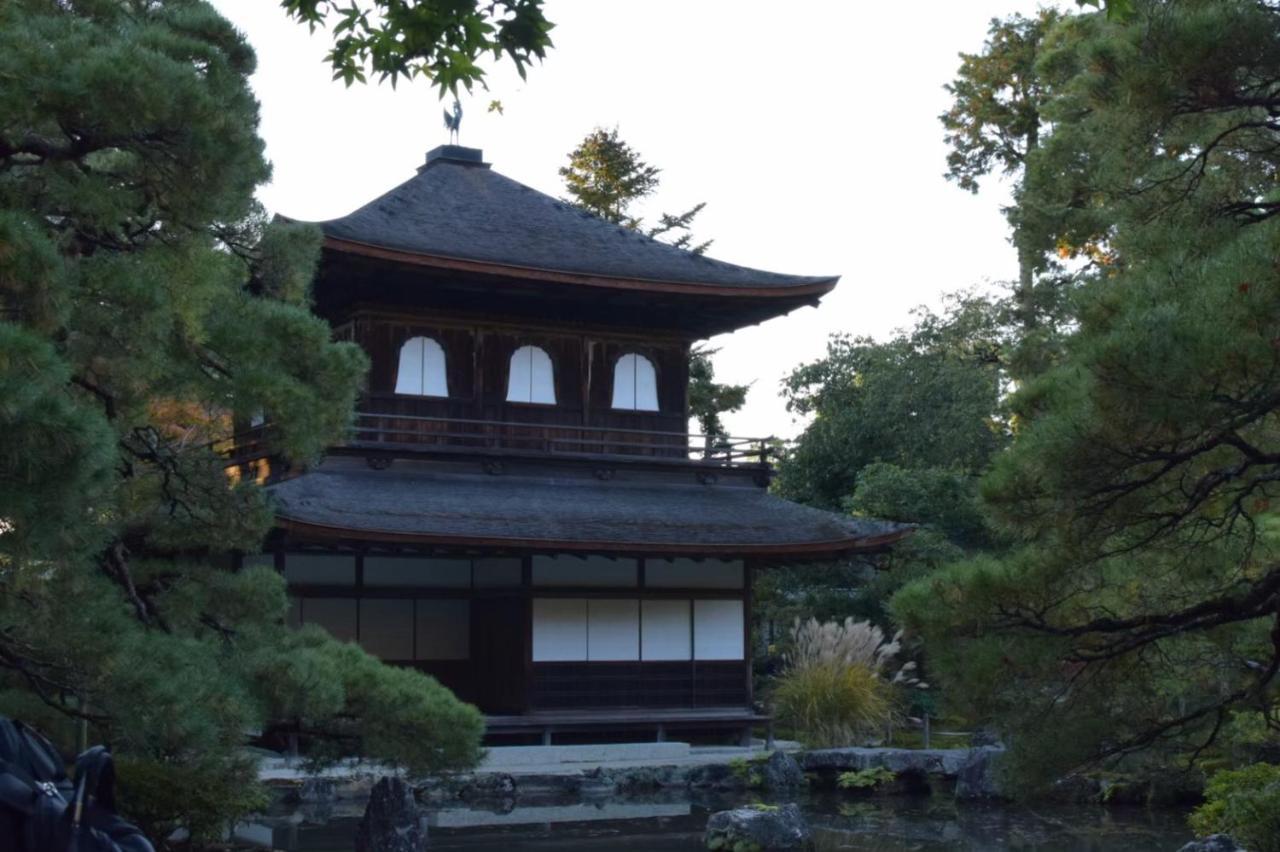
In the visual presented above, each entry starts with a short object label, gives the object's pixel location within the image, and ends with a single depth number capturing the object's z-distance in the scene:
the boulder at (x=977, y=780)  15.42
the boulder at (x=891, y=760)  16.05
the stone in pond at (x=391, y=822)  9.77
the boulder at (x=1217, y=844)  9.41
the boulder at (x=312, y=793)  13.86
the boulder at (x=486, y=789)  14.60
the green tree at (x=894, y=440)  21.67
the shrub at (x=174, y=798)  7.90
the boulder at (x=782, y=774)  15.67
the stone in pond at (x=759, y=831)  11.35
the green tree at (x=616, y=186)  28.52
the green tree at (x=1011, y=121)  23.83
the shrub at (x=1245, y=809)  7.95
